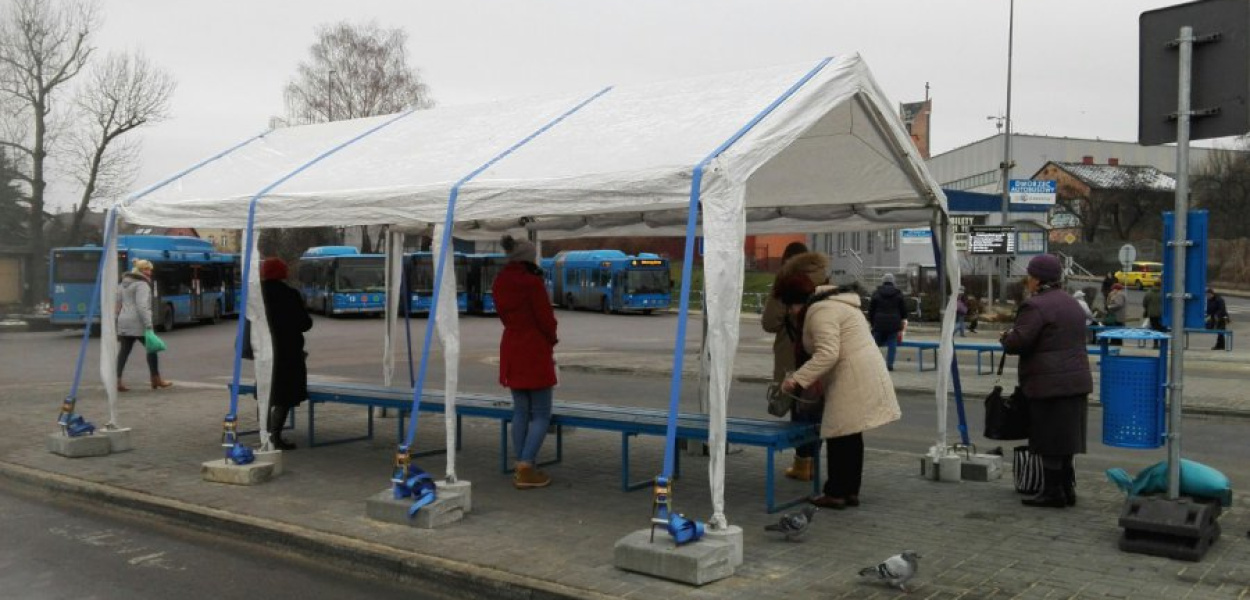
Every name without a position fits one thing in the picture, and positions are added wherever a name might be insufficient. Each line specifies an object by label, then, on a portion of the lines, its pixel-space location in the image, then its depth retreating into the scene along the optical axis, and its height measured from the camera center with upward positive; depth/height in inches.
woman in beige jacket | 259.6 -20.9
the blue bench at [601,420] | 268.8 -41.4
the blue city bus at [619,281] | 1673.2 +0.1
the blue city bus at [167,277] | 1132.5 -6.3
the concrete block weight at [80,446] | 365.4 -62.5
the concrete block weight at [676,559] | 208.5 -57.0
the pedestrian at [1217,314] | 1063.0 -22.4
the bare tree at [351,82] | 2228.1 +420.2
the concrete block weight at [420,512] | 261.1 -60.2
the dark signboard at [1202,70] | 224.2 +49.5
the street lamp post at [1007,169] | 1318.9 +154.2
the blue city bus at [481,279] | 1617.9 -1.1
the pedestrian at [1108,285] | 1032.1 +6.1
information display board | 1248.8 +59.4
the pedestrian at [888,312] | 688.4 -17.2
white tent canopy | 230.8 +31.7
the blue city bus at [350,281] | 1488.7 -8.0
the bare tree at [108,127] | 1738.4 +244.7
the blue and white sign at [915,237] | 1437.0 +77.5
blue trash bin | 244.5 -25.9
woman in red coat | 296.2 -18.0
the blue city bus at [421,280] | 1412.4 -3.8
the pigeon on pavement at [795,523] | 236.5 -54.8
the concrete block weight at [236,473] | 317.7 -61.7
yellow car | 2217.4 +35.7
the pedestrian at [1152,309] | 1002.1 -17.3
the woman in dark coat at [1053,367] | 263.0 -19.7
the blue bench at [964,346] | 609.0 -36.0
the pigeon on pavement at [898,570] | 200.7 -55.3
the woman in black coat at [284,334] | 360.2 -20.8
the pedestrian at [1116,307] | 947.3 -15.0
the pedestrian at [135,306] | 565.0 -18.8
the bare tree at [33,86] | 1609.3 +292.9
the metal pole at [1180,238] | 227.3 +12.0
